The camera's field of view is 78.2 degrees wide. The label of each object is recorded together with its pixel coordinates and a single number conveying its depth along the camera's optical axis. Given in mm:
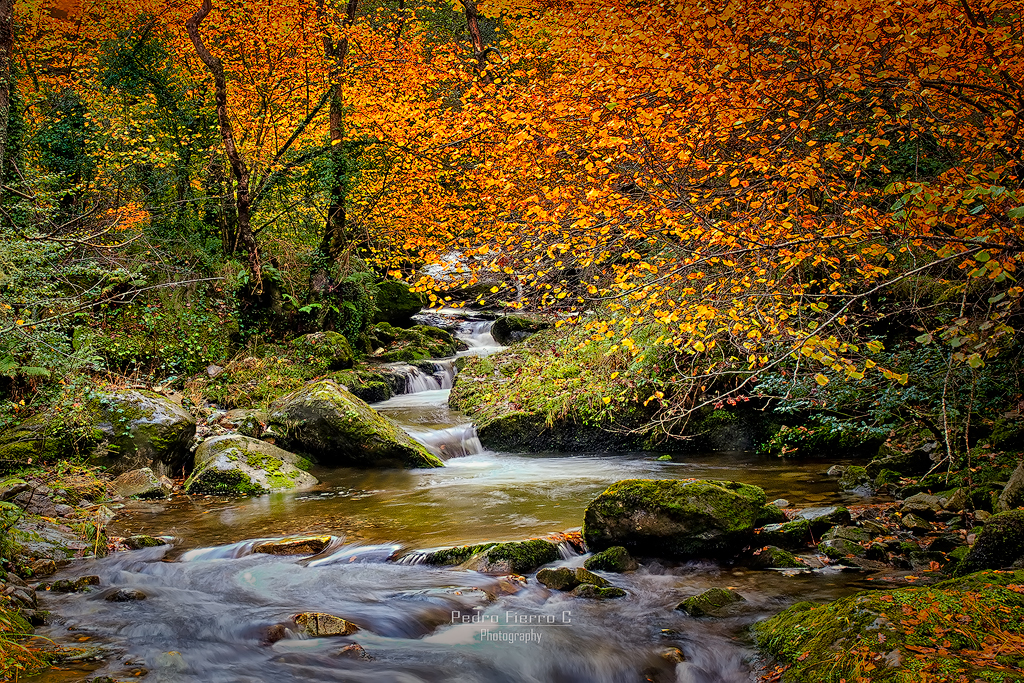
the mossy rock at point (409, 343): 17844
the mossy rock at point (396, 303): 20469
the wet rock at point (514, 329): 19516
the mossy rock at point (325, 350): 15324
